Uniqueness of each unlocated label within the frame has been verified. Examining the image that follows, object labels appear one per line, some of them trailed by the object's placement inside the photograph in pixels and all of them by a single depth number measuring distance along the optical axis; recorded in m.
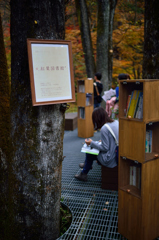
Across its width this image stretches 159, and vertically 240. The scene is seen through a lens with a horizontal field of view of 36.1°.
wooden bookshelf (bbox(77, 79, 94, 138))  8.01
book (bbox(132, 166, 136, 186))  2.97
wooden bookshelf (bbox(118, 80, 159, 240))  2.62
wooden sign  2.23
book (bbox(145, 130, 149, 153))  2.84
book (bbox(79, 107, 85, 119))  8.21
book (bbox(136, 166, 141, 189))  2.93
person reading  4.03
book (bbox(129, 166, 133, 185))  3.00
